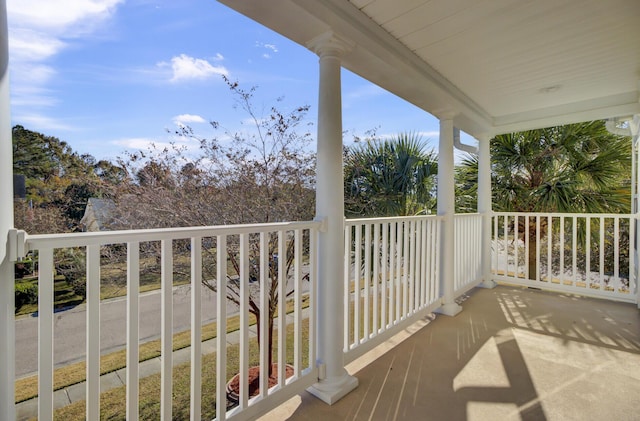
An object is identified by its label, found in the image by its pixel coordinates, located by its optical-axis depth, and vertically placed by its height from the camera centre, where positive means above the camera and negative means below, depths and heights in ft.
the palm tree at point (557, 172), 14.49 +1.85
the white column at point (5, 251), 3.01 -0.40
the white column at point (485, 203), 13.92 +0.28
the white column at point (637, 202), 10.89 +0.27
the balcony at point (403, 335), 3.80 -3.33
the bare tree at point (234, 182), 8.81 +0.83
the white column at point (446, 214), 10.50 -0.16
